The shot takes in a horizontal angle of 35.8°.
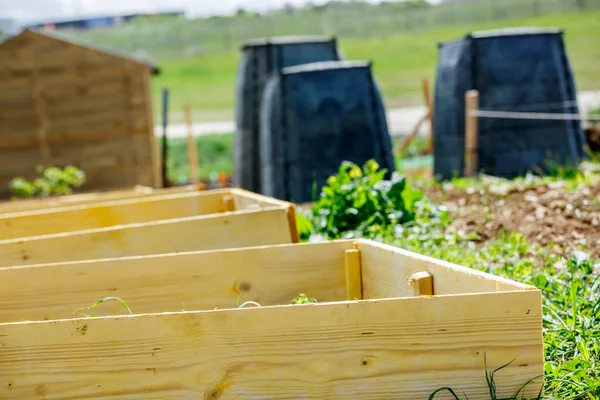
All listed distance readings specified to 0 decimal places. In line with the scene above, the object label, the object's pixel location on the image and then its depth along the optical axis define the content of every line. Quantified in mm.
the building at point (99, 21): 92125
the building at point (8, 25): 71988
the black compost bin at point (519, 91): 11523
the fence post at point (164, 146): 16312
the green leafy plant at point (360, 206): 6066
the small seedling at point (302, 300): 3525
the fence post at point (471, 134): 10984
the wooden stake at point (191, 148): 17219
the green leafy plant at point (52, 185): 13297
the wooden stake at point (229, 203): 5633
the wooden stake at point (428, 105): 16203
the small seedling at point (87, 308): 3580
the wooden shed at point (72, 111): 18281
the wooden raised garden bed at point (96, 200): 6098
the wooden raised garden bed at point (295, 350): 2980
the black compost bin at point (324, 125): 9883
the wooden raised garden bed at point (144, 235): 4539
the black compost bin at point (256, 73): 11875
